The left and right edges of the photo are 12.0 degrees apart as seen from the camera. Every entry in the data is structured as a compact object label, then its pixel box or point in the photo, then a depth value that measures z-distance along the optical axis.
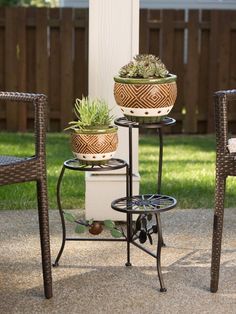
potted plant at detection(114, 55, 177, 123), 4.70
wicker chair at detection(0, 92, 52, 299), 4.25
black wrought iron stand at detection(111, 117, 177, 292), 4.63
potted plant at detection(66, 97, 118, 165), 4.73
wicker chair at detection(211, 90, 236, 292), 4.44
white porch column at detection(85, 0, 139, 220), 5.61
